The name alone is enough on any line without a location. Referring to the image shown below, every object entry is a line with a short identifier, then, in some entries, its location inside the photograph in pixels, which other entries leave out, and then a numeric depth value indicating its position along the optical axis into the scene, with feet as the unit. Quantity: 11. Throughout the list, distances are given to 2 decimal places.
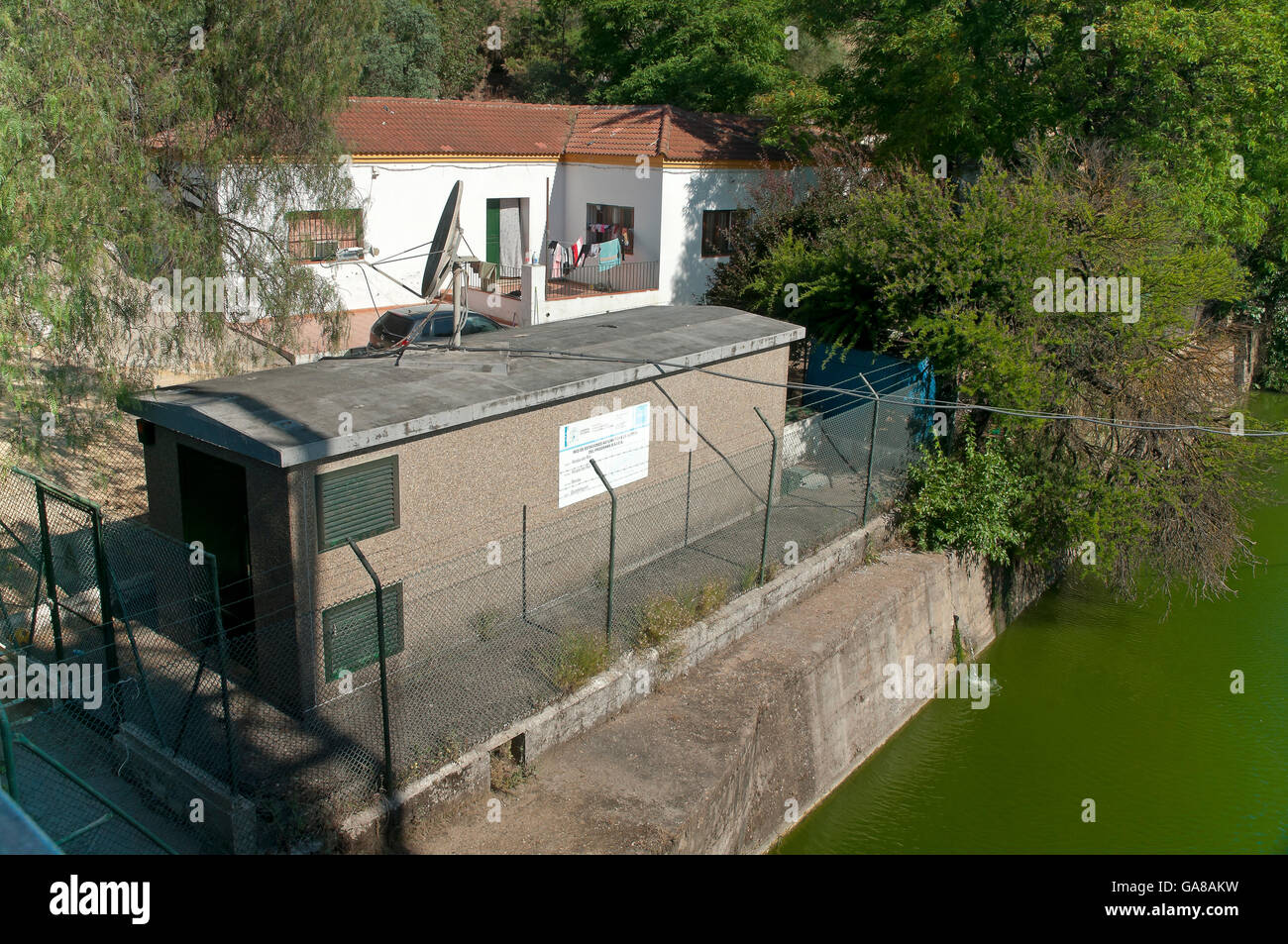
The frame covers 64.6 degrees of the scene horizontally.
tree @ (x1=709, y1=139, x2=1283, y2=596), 44.27
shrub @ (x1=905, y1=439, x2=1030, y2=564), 44.83
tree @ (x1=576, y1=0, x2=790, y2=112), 96.89
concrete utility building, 26.30
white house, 73.82
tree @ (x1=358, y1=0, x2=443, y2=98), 115.65
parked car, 57.03
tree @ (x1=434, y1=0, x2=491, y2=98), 129.90
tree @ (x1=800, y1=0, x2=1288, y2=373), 58.65
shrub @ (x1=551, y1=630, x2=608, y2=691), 29.60
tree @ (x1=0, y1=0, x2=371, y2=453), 33.73
